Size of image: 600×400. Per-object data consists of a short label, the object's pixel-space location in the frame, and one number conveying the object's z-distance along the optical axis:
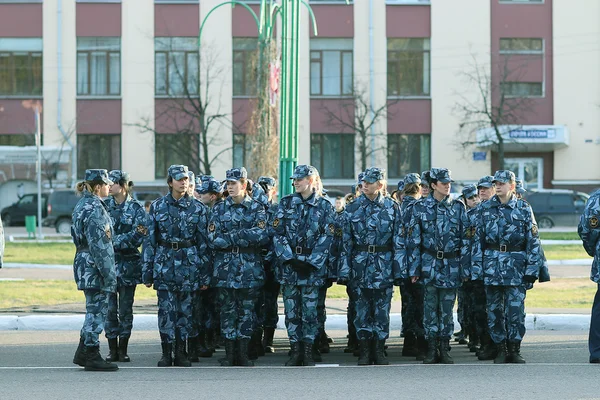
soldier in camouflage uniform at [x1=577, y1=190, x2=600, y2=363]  12.02
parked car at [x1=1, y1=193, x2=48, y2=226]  49.41
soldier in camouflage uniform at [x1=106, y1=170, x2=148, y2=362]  12.48
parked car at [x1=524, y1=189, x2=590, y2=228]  44.97
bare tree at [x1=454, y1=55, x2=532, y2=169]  48.50
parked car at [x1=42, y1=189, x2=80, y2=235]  43.81
